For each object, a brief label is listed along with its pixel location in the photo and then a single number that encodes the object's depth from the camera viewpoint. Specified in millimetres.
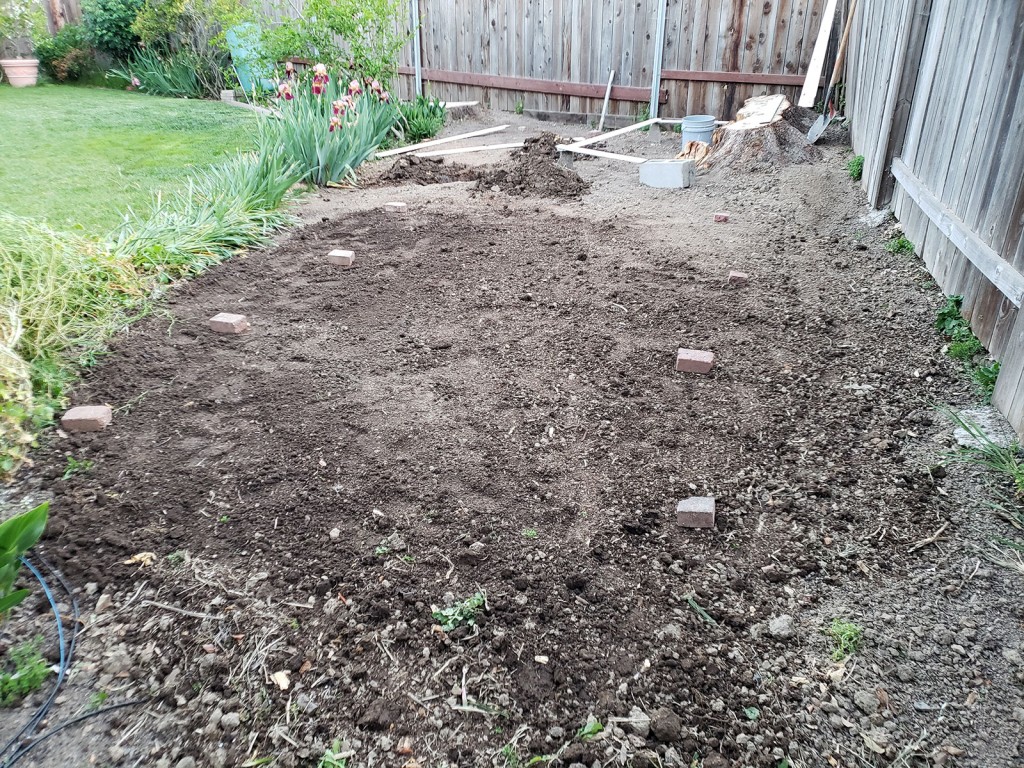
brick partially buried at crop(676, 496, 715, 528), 2344
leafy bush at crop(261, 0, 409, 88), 8125
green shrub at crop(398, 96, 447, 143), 8625
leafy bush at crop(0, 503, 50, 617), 1774
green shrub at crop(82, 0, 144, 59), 12531
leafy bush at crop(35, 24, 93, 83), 13055
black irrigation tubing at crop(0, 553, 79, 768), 1704
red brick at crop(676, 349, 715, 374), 3289
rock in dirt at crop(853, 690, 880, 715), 1724
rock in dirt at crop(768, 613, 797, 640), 1941
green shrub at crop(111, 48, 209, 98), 11781
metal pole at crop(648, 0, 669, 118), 8422
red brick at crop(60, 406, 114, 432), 2955
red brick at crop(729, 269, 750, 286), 4296
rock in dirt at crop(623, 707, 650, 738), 1697
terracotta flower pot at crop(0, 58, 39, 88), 12547
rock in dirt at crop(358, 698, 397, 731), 1731
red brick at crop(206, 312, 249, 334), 3789
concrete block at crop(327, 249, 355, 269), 4770
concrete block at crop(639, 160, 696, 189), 6227
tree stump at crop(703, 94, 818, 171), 6484
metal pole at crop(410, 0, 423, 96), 10324
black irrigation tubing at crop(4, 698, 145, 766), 1670
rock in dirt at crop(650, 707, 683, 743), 1685
